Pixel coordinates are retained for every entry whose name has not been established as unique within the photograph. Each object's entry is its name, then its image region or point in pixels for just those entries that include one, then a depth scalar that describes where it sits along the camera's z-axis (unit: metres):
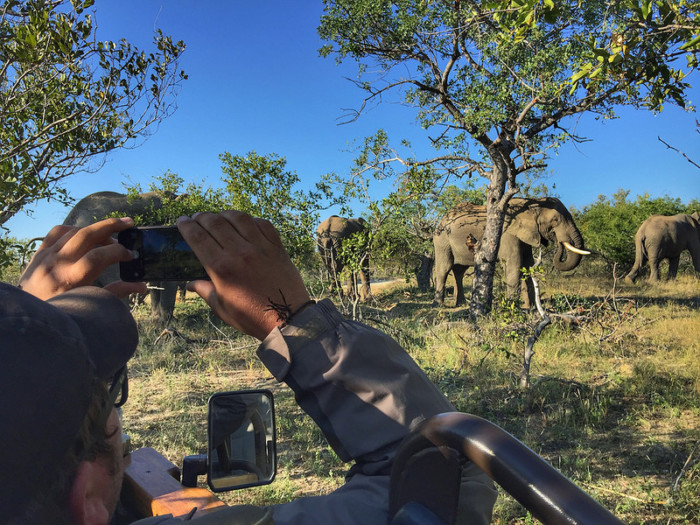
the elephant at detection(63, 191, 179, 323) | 8.85
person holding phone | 0.85
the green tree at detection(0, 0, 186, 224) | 3.28
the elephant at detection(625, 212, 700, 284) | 14.31
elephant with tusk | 10.30
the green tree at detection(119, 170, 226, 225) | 7.56
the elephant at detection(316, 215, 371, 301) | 13.17
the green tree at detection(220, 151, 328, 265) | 6.37
